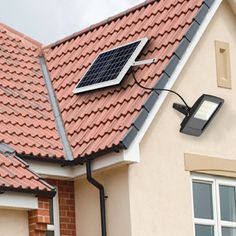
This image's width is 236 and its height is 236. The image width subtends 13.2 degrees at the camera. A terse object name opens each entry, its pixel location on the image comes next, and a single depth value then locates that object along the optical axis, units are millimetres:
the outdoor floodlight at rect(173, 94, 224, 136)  15938
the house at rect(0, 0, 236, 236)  14969
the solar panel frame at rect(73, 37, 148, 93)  16281
